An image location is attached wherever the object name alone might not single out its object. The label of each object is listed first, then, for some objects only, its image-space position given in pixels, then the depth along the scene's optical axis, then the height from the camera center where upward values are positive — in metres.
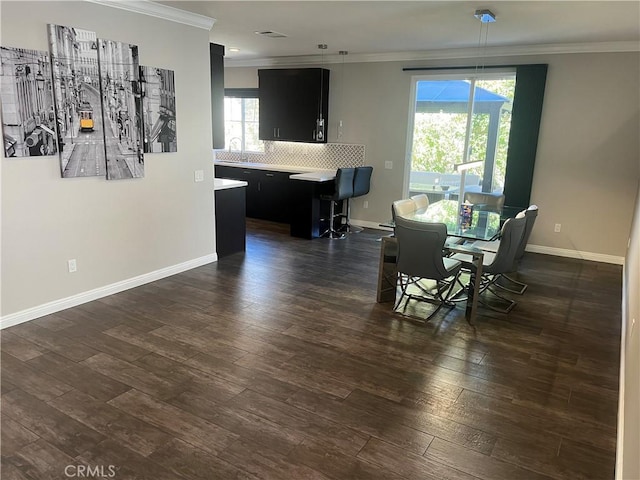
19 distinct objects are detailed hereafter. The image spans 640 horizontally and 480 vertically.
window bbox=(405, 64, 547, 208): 6.04 +0.15
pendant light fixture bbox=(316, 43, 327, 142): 7.14 +0.24
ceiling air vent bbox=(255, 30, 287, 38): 5.38 +1.17
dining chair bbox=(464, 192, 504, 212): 5.54 -0.70
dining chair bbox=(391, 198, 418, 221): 4.49 -0.68
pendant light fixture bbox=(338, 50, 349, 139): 6.95 +0.80
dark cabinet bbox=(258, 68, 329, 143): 7.30 +0.51
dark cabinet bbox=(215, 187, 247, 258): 5.57 -1.07
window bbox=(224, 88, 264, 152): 8.30 +0.24
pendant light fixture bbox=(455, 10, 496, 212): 4.67 +0.48
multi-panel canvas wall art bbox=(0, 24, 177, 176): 3.42 +0.19
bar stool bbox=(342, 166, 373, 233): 6.82 -0.69
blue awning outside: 6.38 +0.67
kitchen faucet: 8.63 -0.27
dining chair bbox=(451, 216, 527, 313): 3.86 -1.00
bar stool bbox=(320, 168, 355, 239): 6.44 -0.76
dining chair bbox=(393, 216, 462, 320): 3.75 -0.92
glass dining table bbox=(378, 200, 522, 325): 3.96 -0.80
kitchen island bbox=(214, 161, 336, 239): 6.65 -0.87
